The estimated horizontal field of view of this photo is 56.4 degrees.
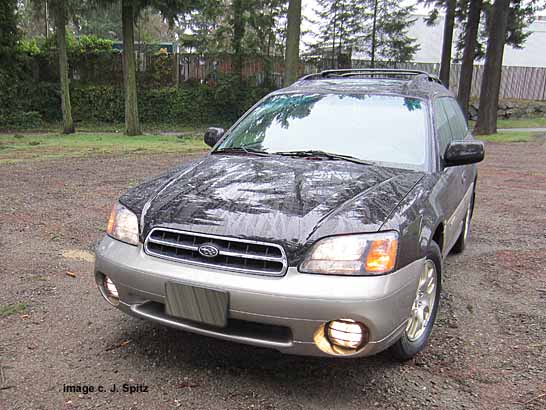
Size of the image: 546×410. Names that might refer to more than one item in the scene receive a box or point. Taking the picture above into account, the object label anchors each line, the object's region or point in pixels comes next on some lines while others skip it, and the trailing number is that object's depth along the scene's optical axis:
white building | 38.53
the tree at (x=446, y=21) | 22.09
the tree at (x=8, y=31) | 20.41
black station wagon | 2.45
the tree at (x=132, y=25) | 17.66
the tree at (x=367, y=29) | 28.58
